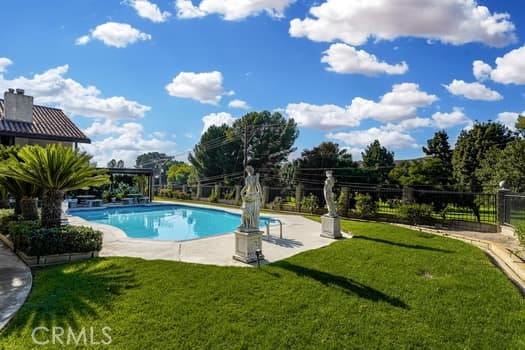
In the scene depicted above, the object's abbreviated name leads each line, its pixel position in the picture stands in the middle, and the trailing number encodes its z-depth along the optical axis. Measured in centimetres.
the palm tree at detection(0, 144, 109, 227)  743
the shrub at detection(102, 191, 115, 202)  2231
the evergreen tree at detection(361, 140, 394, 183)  3681
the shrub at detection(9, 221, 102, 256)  682
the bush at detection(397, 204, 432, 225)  1363
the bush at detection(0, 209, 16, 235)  938
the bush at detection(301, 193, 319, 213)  1861
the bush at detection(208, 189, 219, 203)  2591
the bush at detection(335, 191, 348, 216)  1638
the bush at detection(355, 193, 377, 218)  1538
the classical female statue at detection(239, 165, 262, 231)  747
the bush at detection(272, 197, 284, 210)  2059
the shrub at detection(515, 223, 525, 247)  671
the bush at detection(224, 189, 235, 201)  2483
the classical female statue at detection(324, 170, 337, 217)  1050
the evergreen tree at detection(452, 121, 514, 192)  2662
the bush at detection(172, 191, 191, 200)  2897
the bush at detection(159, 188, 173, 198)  3008
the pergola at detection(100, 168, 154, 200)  2356
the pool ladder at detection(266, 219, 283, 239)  1019
